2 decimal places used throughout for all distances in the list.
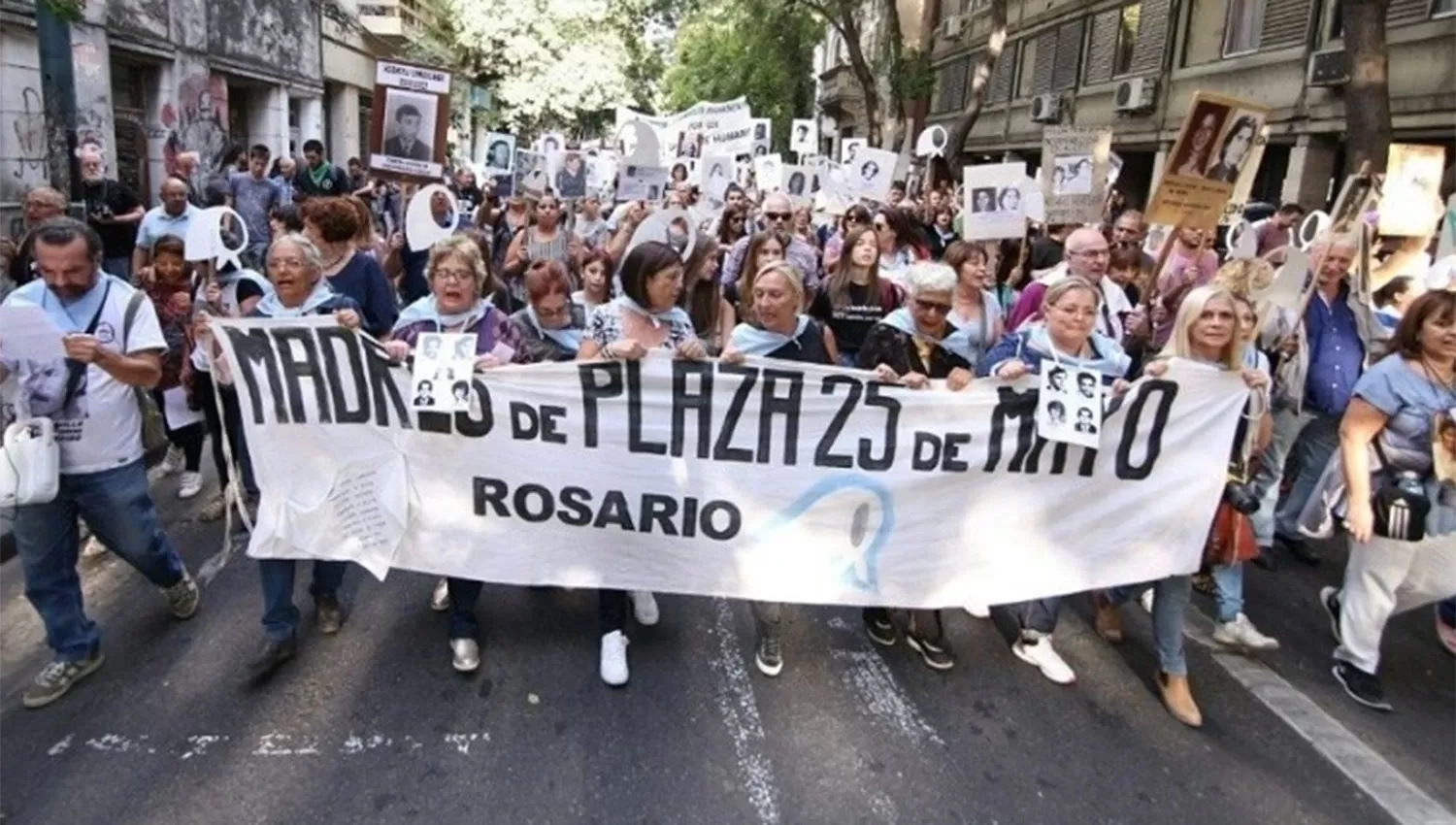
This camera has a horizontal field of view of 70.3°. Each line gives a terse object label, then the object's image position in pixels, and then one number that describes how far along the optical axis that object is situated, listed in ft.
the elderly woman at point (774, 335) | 13.03
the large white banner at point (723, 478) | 12.43
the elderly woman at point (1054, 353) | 12.56
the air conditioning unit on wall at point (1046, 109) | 81.35
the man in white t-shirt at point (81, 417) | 11.25
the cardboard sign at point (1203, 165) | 17.62
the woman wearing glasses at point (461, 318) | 12.72
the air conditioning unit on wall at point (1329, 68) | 46.80
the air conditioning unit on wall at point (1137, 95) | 65.16
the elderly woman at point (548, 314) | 14.32
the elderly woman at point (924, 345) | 13.15
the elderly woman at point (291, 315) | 12.49
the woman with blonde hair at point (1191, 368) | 12.57
